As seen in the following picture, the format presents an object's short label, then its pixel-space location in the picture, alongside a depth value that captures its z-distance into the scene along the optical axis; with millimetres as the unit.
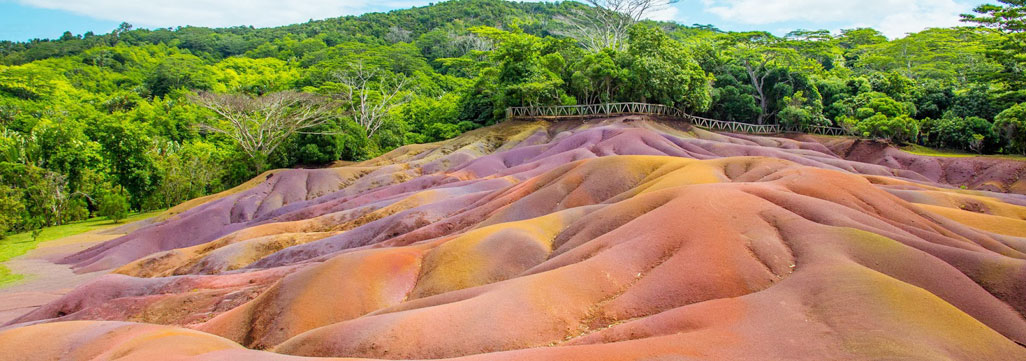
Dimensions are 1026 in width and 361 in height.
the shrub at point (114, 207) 48812
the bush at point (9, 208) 42125
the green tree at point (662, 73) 58000
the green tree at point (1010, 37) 39000
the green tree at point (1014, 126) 45344
